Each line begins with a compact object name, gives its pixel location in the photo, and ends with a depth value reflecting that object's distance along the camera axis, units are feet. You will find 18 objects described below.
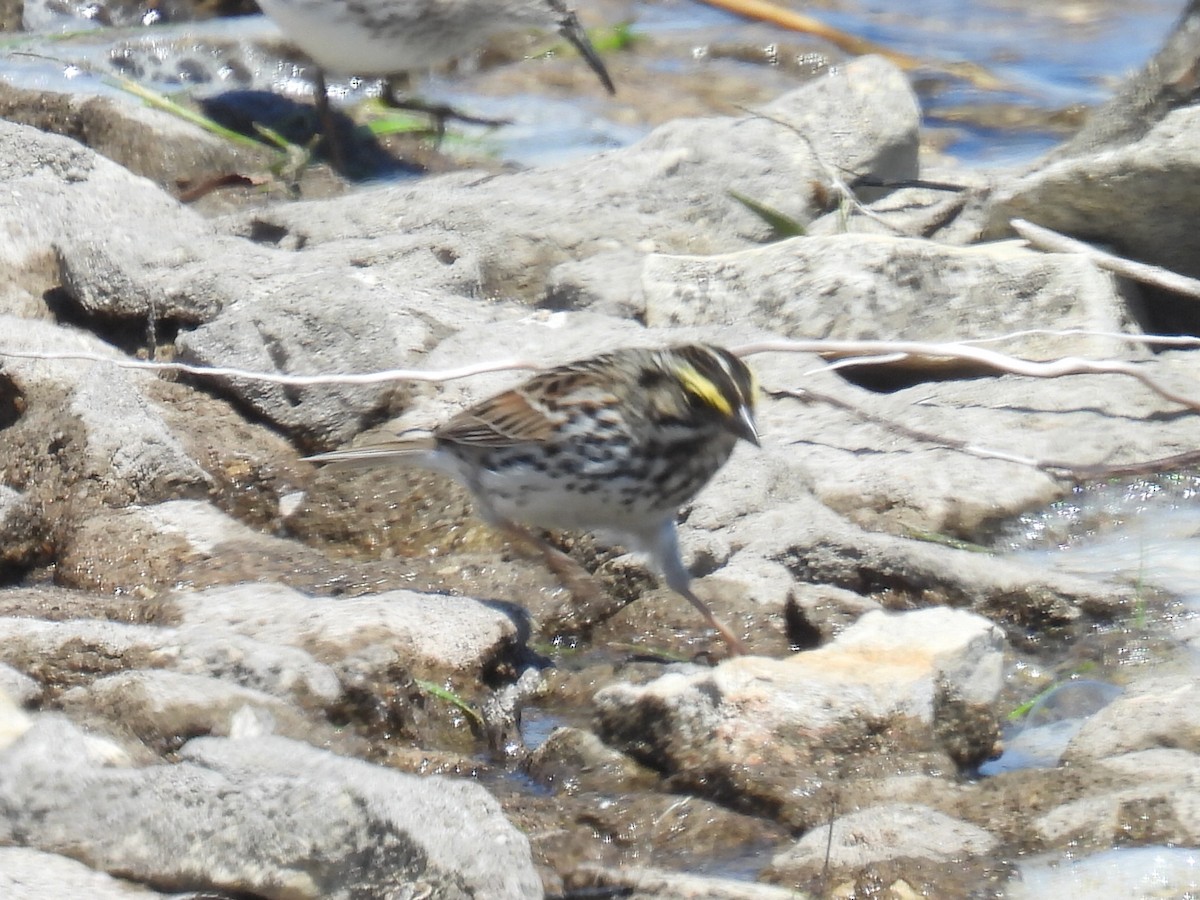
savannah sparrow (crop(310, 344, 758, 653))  36.24
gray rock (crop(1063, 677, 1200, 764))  30.60
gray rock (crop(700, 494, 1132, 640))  36.94
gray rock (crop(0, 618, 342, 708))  31.58
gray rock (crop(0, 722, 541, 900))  24.68
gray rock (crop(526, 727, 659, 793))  31.40
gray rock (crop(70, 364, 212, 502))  39.68
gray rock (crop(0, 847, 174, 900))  23.79
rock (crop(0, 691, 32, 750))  26.66
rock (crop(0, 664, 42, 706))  29.84
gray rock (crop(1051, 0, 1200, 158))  54.03
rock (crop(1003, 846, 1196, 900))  26.94
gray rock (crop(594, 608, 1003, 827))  30.83
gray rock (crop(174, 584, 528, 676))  32.91
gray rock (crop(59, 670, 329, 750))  29.32
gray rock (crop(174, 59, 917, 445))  44.65
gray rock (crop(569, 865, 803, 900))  25.98
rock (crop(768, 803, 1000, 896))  27.63
